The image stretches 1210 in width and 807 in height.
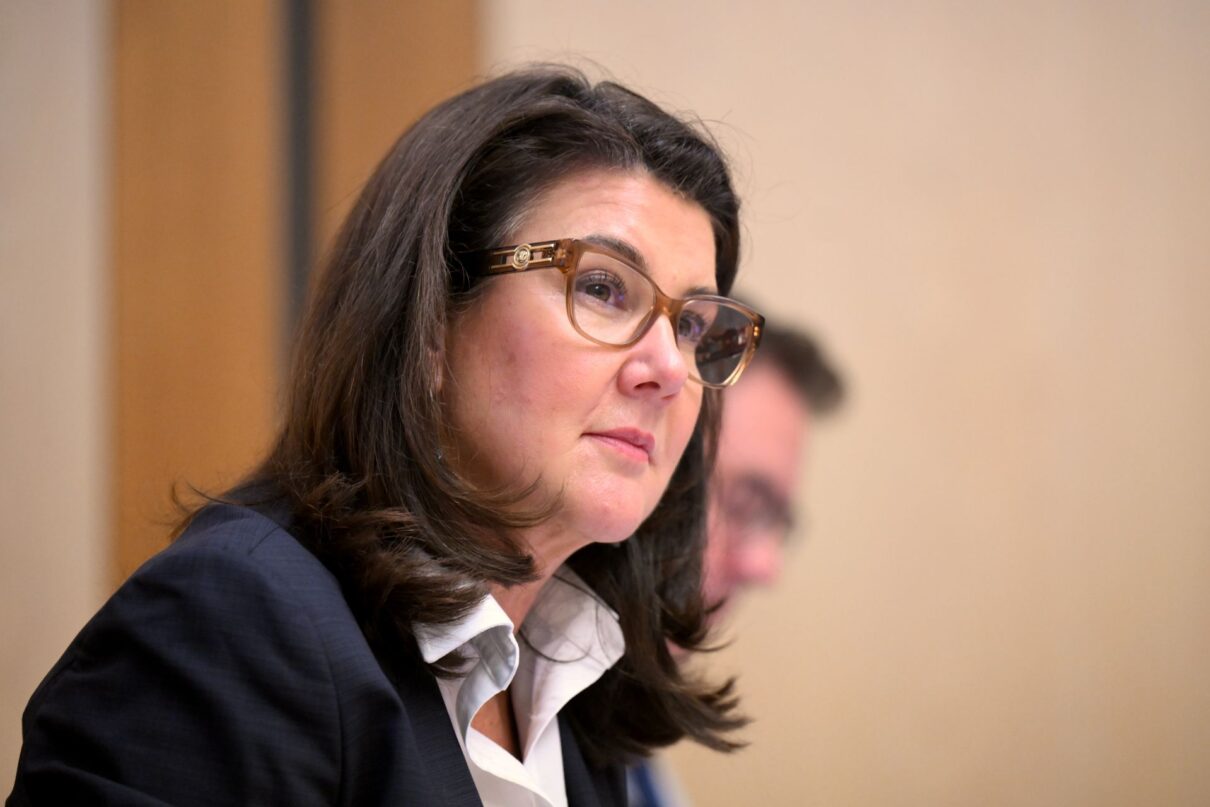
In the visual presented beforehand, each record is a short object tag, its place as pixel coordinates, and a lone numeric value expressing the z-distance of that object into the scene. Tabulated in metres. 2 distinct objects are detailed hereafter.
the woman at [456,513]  2.38
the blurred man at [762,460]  2.90
